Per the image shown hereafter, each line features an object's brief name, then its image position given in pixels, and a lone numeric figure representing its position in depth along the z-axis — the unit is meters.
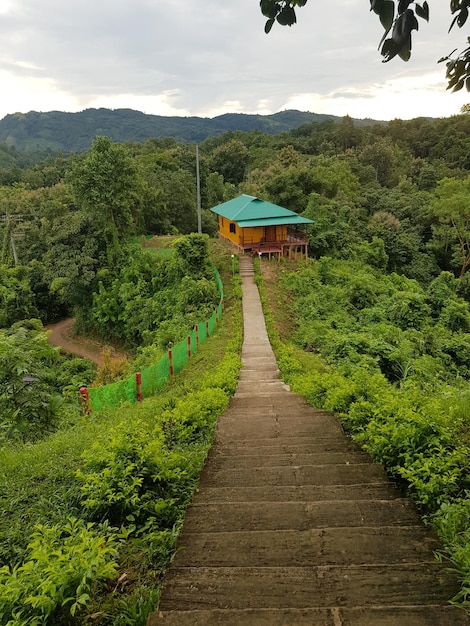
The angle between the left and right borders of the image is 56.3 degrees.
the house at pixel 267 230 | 25.38
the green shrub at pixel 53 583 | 2.50
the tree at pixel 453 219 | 31.92
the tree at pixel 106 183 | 24.17
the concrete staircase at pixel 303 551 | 2.56
